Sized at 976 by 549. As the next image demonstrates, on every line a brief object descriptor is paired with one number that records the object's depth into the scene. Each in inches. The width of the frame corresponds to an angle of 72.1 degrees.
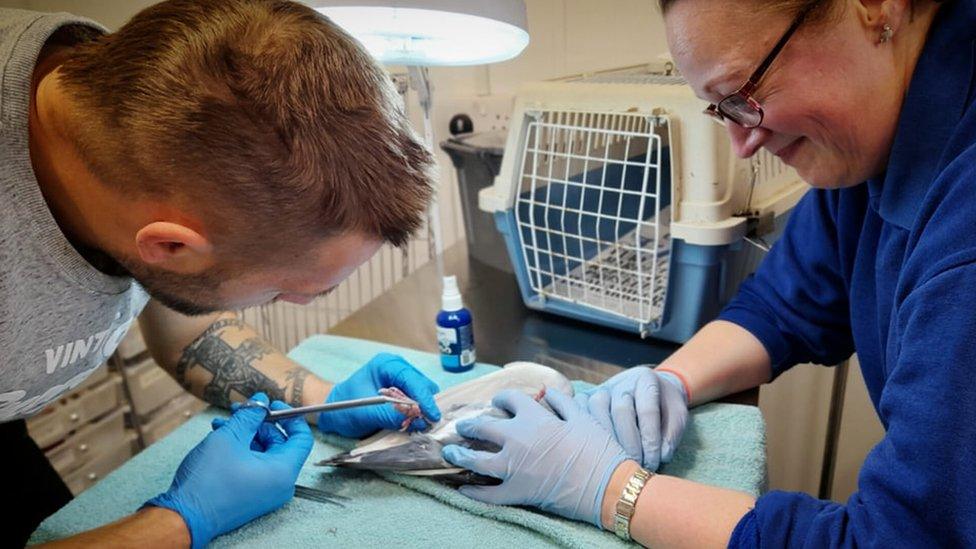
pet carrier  41.8
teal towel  30.5
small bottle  44.8
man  25.4
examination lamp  35.5
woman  21.6
